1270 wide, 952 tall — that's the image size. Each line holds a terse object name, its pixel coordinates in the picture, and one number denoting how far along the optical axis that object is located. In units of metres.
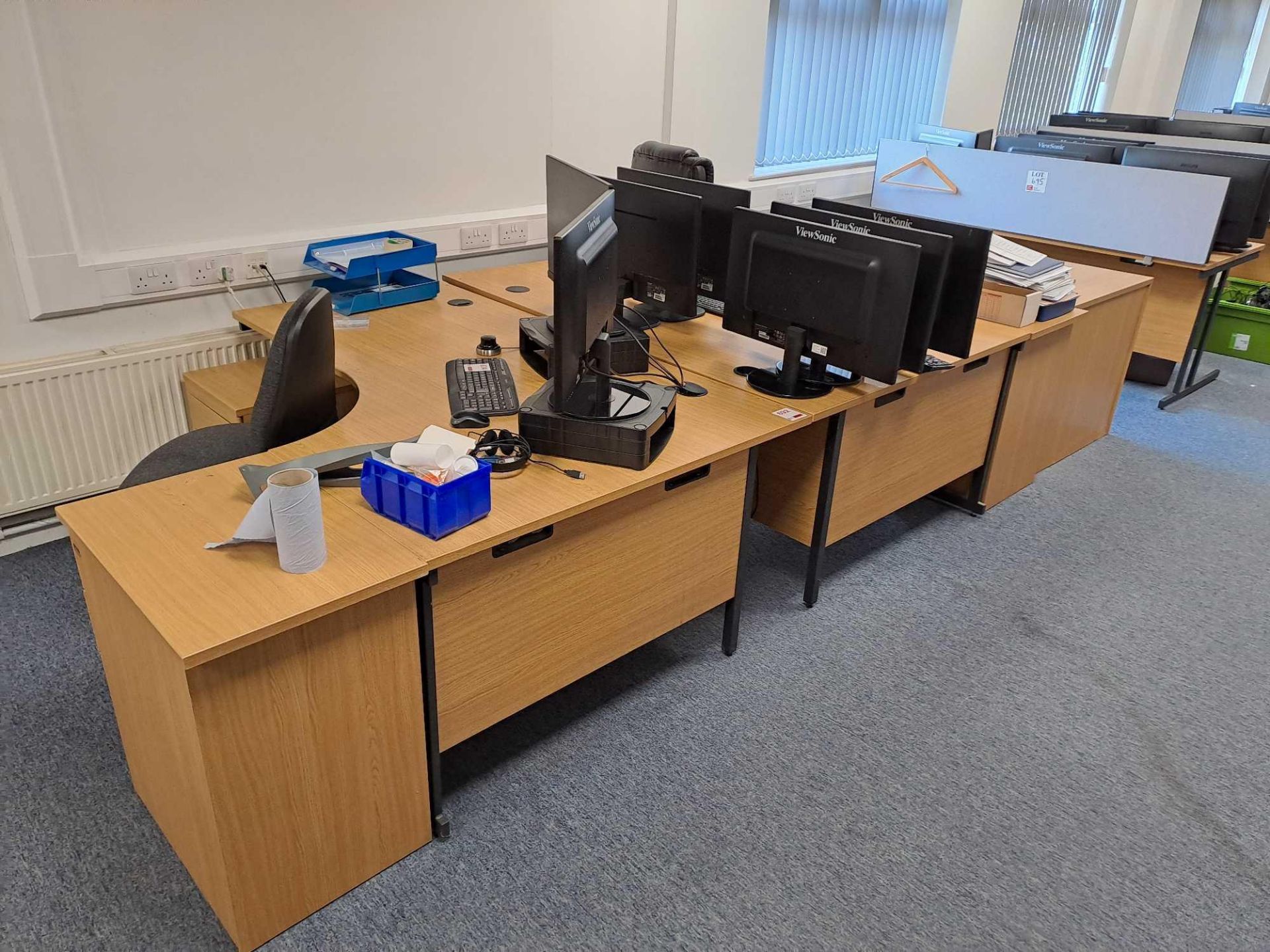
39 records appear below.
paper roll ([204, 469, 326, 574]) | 1.50
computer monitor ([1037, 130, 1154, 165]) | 4.92
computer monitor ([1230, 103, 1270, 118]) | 7.73
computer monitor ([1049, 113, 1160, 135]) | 6.19
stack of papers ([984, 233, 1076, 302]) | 3.06
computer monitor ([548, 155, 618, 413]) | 1.81
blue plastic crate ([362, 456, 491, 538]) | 1.64
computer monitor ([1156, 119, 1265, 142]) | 5.99
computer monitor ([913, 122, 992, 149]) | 4.62
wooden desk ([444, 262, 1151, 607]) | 2.63
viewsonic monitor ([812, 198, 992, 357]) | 2.43
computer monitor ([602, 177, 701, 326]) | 2.62
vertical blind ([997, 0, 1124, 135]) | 6.64
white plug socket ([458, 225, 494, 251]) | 3.59
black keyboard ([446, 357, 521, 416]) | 2.22
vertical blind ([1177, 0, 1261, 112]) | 8.52
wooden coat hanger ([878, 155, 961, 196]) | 4.56
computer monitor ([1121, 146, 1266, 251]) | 4.22
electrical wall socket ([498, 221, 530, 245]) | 3.71
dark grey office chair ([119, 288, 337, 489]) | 2.08
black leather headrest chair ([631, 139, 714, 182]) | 2.96
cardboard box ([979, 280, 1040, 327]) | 3.02
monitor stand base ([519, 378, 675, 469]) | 1.97
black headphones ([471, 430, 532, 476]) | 1.93
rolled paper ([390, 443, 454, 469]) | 1.69
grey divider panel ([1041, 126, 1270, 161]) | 5.39
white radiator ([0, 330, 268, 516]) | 2.69
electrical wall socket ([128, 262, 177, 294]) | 2.80
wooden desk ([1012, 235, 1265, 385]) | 4.20
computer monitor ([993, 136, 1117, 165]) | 4.95
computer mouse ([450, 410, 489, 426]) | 2.12
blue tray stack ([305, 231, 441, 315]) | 2.98
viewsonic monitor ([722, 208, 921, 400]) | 2.24
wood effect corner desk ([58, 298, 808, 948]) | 1.49
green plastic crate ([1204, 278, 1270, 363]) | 5.07
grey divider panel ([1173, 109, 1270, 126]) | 6.46
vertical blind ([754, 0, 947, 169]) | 4.91
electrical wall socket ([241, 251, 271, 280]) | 3.02
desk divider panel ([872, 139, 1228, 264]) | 3.98
